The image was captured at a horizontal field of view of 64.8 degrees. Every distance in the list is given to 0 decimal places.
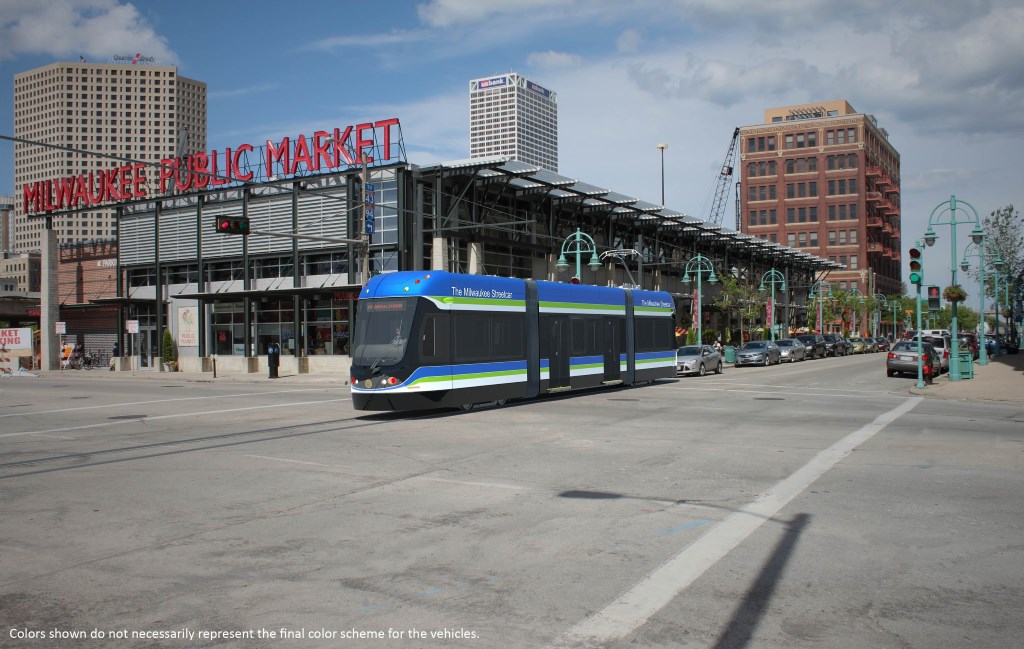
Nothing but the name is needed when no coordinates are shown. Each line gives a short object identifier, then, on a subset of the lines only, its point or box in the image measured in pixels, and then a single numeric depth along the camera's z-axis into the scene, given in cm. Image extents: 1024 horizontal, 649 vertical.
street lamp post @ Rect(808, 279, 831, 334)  9385
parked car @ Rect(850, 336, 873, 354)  7257
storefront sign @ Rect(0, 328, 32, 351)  4900
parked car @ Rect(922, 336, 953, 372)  4081
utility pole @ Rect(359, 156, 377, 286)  3291
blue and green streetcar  1830
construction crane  14762
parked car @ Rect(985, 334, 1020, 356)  6295
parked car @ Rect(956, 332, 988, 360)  4478
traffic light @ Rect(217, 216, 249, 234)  2347
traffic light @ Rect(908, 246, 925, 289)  2614
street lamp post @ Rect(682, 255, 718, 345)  6347
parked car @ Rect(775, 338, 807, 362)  5206
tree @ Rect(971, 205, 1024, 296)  5953
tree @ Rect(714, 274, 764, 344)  6328
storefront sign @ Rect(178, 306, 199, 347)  4907
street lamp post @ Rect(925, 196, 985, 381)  3112
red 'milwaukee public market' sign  4075
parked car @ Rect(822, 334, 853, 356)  6394
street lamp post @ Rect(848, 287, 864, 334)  9838
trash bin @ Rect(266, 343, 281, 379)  3825
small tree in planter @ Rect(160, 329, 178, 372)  4797
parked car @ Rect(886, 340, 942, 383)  3320
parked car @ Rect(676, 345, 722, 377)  3741
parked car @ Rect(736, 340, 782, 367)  4712
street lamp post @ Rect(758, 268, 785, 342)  8088
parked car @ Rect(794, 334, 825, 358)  5878
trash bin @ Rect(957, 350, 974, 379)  3161
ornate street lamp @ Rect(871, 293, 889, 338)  10488
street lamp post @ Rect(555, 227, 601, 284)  3906
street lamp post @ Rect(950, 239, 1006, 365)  5412
